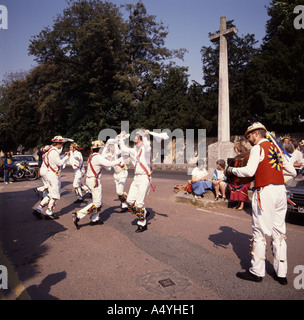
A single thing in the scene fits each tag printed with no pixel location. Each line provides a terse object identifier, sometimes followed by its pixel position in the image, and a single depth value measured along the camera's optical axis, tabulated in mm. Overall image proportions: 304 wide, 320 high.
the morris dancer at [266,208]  3816
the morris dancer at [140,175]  6301
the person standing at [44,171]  7900
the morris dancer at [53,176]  7574
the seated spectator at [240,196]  8478
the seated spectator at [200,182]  9641
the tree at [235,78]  24391
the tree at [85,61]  33094
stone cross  11648
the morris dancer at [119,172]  8414
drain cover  3771
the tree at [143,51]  37156
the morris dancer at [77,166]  10117
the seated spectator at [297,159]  8922
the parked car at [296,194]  6883
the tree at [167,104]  29297
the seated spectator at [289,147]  7402
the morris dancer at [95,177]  6727
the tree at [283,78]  20156
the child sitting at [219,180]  9205
